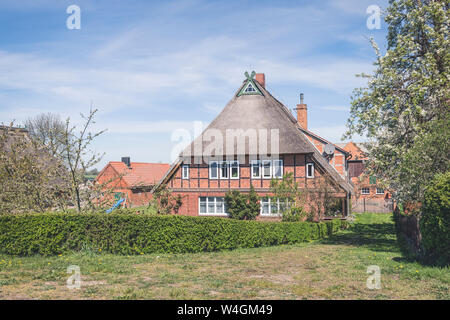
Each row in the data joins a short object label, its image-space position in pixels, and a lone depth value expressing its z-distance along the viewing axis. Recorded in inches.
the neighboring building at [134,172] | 2018.9
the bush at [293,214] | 1091.3
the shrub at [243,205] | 1211.9
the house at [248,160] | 1184.2
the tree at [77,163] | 650.2
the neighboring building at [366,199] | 1831.9
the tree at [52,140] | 658.2
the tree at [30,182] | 664.4
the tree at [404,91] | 687.1
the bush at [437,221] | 418.6
